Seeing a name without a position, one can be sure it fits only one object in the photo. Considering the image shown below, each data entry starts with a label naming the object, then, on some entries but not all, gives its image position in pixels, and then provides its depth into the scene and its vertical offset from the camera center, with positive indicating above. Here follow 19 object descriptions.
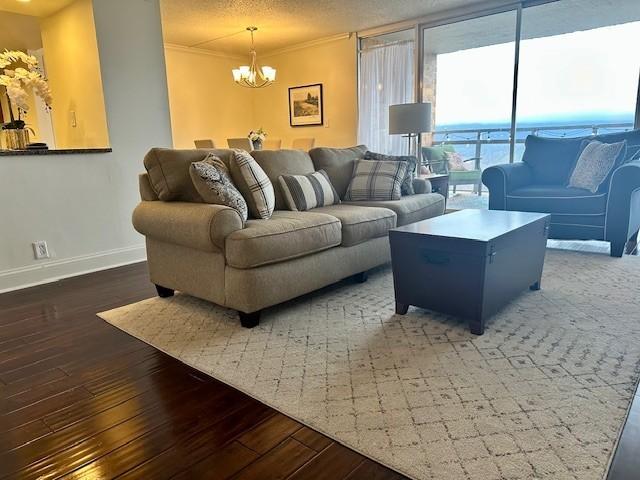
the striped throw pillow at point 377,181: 3.46 -0.29
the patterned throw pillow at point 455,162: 5.69 -0.27
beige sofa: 2.22 -0.53
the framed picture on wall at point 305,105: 6.66 +0.64
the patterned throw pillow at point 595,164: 3.59 -0.22
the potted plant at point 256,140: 5.22 +0.09
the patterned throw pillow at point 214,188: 2.38 -0.21
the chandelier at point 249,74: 5.69 +0.97
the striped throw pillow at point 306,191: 3.04 -0.32
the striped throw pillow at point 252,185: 2.61 -0.23
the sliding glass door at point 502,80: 4.66 +0.71
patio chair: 5.65 -0.33
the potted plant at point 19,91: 3.34 +0.50
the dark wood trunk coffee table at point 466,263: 2.04 -0.61
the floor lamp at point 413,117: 4.43 +0.26
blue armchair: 3.32 -0.45
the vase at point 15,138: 3.43 +0.14
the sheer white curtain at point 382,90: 5.75 +0.73
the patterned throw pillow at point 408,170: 3.65 -0.23
